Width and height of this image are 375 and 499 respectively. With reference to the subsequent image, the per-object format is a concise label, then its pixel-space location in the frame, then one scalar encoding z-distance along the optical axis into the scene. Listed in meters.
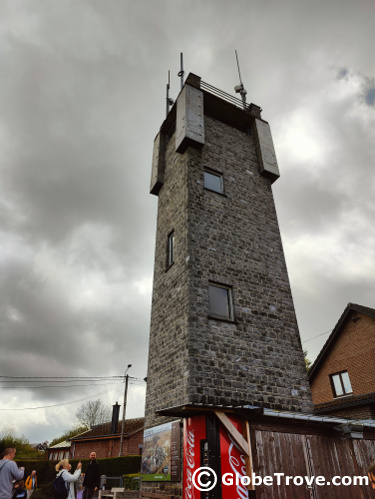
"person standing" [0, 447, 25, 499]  5.02
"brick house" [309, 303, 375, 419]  15.23
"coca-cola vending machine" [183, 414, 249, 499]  6.38
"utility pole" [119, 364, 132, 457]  25.14
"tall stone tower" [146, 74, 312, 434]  8.38
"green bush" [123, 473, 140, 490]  16.86
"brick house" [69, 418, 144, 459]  27.77
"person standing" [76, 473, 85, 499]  10.01
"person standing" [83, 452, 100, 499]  9.07
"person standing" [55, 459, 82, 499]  6.20
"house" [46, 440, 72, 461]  36.89
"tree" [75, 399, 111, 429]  48.66
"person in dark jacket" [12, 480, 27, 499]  7.70
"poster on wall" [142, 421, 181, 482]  7.61
